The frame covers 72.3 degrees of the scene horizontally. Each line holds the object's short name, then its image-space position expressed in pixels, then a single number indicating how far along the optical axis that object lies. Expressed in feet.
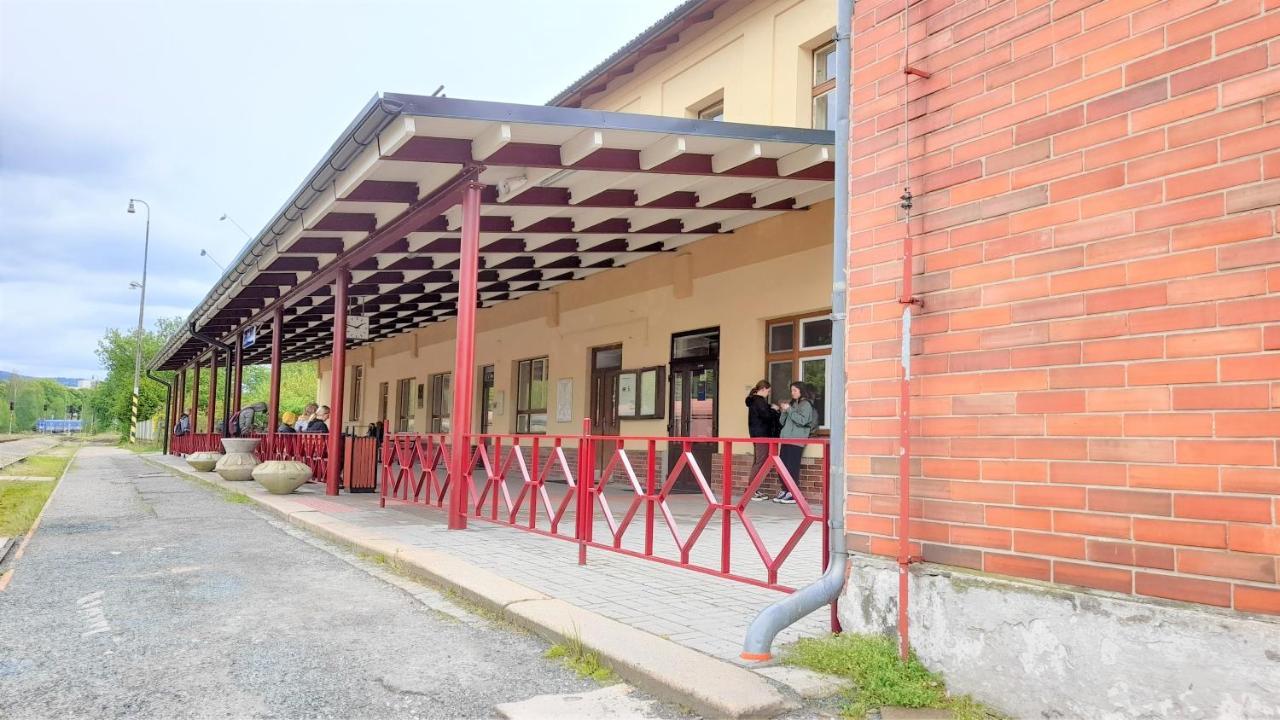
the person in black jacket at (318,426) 45.73
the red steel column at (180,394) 110.22
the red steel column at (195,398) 87.56
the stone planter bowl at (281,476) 38.01
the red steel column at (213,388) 79.56
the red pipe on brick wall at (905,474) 10.88
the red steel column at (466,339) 26.61
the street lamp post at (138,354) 128.06
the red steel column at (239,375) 65.87
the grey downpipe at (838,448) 11.86
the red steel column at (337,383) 39.22
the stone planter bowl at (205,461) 59.16
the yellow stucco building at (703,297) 38.66
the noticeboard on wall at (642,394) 47.14
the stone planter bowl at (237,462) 48.11
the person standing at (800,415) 34.42
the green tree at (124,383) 177.88
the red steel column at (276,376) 51.31
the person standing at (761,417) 36.06
